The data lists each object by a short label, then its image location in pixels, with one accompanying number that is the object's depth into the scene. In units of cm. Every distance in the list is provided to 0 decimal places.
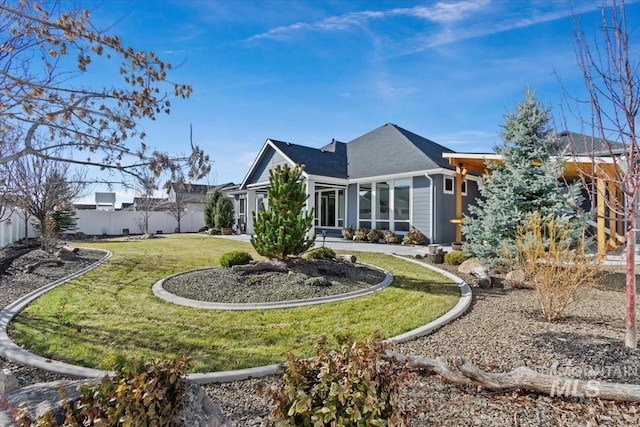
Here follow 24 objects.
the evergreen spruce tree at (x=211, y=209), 2505
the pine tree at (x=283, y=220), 862
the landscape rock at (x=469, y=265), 977
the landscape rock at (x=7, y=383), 284
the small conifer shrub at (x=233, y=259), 880
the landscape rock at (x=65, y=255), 1112
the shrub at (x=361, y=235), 1733
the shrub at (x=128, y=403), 172
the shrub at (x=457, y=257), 1094
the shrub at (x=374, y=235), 1689
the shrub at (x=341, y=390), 198
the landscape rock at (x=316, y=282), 758
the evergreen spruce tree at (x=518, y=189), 955
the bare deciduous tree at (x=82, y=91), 387
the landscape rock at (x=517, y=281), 806
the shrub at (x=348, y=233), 1809
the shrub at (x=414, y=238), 1549
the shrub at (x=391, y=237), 1619
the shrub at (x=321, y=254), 975
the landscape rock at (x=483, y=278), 822
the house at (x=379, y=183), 1556
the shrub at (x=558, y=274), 546
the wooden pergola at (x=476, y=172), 1073
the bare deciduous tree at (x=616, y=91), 367
